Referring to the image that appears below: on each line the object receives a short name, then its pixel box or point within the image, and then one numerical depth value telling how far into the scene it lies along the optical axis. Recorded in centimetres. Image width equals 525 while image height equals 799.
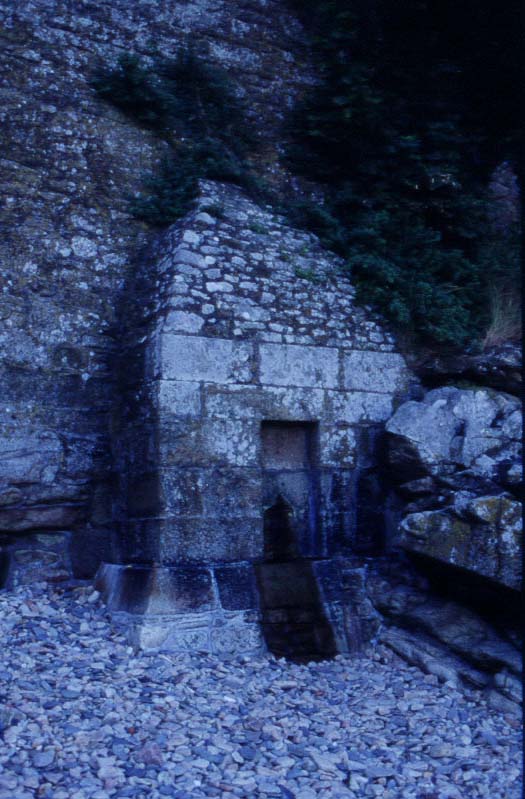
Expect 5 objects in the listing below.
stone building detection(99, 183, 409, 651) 504
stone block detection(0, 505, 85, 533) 548
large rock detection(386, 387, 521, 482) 528
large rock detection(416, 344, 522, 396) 580
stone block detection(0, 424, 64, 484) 549
